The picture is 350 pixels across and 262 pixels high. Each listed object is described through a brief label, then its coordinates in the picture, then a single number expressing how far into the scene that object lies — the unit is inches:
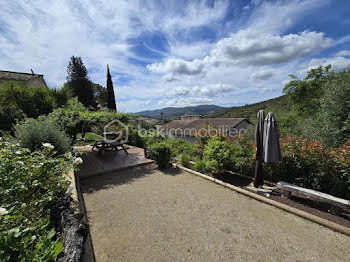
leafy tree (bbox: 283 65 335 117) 706.0
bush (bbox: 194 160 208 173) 194.1
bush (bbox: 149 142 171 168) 215.8
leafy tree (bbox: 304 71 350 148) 242.7
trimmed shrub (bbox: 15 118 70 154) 145.1
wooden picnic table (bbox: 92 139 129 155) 259.1
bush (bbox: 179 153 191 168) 217.9
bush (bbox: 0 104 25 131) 273.1
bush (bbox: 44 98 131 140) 216.1
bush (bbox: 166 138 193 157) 269.3
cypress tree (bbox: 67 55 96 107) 923.4
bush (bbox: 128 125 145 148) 381.1
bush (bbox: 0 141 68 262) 37.6
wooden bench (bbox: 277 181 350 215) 102.1
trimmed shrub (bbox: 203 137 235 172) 172.7
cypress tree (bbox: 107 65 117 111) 817.5
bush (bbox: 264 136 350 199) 122.3
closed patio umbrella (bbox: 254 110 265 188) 144.8
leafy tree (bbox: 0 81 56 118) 246.1
